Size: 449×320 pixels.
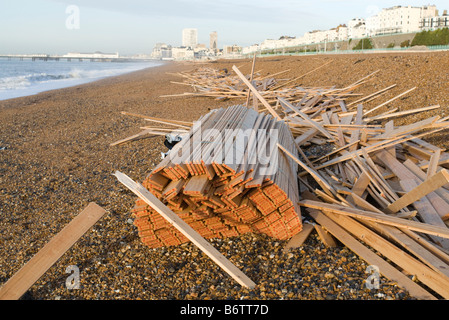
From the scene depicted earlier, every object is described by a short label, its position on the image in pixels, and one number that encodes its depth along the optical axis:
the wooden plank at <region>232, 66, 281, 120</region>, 5.74
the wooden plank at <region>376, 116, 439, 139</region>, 4.52
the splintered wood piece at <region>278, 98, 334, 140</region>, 6.18
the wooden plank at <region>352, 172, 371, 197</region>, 3.94
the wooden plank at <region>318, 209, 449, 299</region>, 2.64
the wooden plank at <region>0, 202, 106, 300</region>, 2.81
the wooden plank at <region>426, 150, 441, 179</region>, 4.12
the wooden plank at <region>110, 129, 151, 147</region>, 7.58
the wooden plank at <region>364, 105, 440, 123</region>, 6.52
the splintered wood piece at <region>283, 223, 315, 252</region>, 3.41
